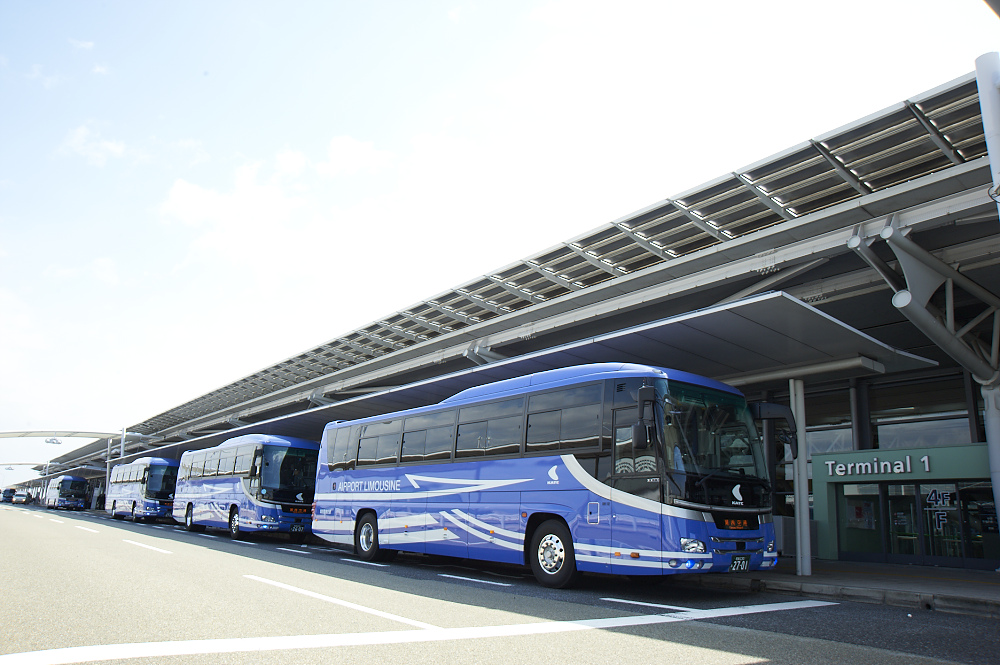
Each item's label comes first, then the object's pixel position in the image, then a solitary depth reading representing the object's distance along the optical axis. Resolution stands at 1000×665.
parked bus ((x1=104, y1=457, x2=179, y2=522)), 33.06
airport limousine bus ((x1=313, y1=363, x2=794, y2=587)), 8.89
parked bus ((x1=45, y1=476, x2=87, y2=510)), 54.56
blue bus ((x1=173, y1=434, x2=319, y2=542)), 20.27
